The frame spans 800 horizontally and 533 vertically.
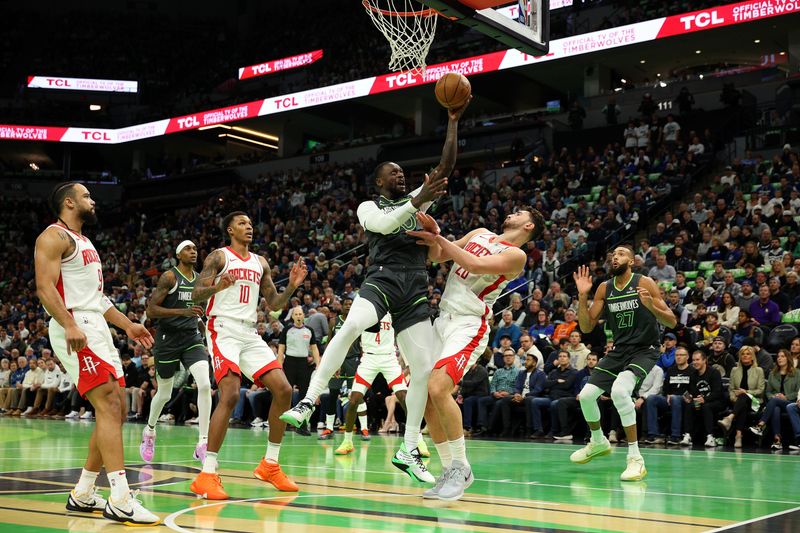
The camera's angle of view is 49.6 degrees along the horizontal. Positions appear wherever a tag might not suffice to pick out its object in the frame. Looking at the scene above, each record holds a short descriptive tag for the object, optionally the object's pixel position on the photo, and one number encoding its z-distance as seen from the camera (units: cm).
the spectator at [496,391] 1375
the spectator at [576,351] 1342
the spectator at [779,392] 1149
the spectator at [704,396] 1197
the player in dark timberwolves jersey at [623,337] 845
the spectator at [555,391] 1314
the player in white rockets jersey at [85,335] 538
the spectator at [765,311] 1310
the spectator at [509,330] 1495
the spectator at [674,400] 1227
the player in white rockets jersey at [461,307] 631
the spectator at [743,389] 1170
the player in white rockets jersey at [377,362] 1156
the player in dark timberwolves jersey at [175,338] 918
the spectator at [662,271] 1565
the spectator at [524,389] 1349
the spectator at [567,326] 1438
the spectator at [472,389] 1408
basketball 650
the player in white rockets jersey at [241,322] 693
